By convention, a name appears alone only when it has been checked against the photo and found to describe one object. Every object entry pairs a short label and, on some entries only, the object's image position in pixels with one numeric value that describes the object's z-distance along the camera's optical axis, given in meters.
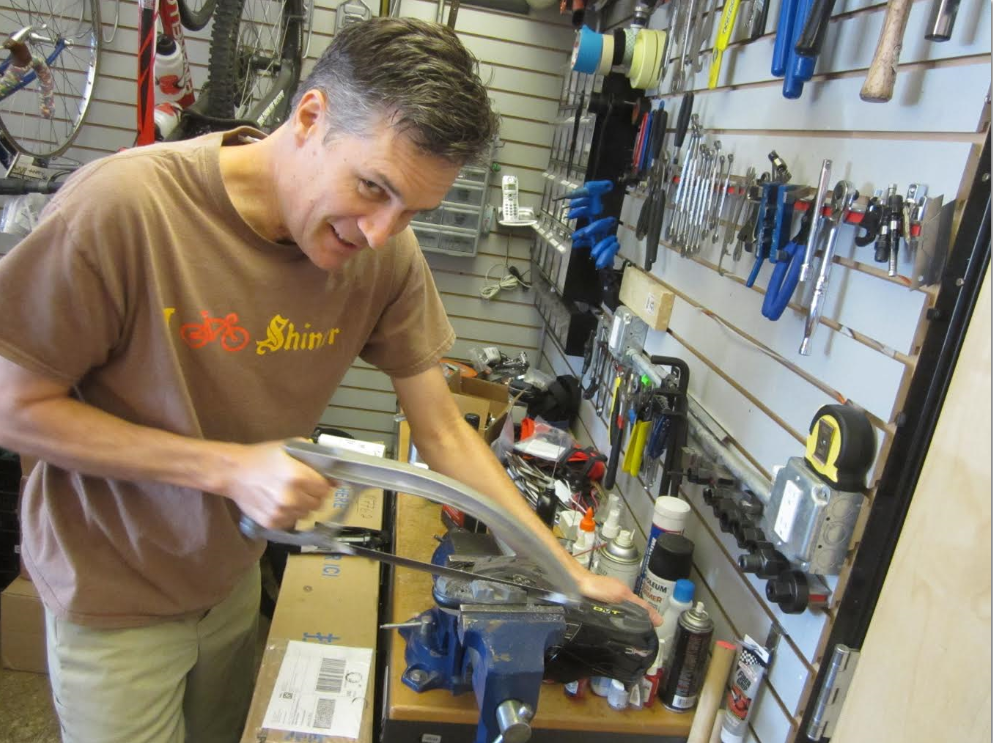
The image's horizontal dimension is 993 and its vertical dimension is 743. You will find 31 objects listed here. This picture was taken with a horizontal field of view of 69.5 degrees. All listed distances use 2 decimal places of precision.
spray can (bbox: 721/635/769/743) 1.25
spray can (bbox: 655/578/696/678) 1.39
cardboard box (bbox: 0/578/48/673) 2.45
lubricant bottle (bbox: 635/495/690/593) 1.49
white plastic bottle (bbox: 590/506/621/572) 1.65
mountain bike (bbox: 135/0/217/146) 2.41
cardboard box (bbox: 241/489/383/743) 1.39
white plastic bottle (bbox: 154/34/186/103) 2.65
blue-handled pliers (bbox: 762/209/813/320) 1.18
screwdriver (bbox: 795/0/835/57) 1.13
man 0.95
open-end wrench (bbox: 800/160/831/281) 1.11
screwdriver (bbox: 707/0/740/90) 1.50
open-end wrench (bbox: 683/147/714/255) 1.59
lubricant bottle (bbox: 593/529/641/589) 1.58
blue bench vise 0.99
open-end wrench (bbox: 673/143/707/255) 1.62
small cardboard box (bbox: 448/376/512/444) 2.38
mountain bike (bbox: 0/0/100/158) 2.91
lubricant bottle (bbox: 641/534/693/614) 1.43
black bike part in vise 1.14
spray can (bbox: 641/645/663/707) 1.37
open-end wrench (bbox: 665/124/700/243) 1.67
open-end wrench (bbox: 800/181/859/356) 1.08
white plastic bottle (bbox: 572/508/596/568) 1.71
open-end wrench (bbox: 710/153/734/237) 1.48
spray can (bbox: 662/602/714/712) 1.33
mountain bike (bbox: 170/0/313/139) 2.57
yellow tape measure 1.02
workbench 1.27
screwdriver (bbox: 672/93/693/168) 1.77
